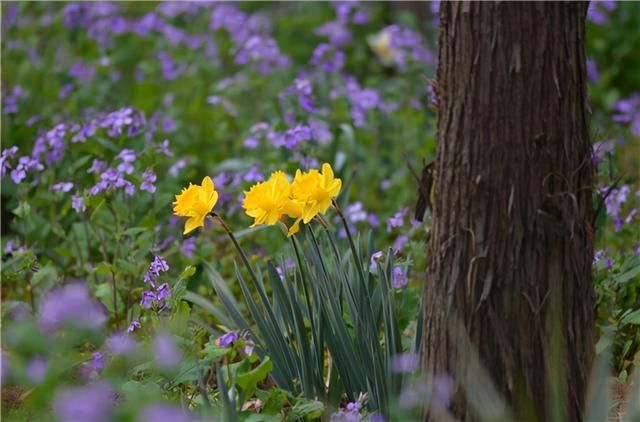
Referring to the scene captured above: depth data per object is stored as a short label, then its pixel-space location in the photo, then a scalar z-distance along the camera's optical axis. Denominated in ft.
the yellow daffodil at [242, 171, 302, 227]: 13.43
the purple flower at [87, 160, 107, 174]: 20.89
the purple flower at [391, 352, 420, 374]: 13.96
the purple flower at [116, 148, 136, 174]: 20.07
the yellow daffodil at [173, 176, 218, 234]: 13.55
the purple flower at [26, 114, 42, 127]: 24.63
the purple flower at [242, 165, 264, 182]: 22.30
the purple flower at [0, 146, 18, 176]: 19.79
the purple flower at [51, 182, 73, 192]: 19.97
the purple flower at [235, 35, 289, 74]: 30.17
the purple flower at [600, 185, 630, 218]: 19.59
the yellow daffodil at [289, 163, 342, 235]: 13.30
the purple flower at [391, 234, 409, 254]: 20.54
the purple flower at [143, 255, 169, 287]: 14.43
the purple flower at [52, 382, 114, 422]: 9.41
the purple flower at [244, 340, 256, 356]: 13.78
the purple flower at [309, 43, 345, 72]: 28.85
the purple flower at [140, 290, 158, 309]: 13.98
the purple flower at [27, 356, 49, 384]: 10.76
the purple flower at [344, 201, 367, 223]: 21.68
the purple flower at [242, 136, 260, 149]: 24.34
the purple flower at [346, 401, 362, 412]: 12.89
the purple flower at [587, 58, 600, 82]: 33.96
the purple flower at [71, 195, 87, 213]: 19.30
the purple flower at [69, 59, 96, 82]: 31.76
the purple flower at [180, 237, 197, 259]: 20.42
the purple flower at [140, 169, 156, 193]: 19.38
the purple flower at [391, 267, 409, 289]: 15.92
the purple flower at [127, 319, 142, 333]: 14.38
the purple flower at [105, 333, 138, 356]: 12.84
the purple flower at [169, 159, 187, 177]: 22.81
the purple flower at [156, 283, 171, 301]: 13.97
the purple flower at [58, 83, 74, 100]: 29.40
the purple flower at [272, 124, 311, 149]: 21.54
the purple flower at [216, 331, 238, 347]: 13.78
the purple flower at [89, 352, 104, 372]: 15.38
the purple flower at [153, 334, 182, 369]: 10.93
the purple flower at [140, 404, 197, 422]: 9.47
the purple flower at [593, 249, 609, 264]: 17.71
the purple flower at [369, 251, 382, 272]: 15.42
